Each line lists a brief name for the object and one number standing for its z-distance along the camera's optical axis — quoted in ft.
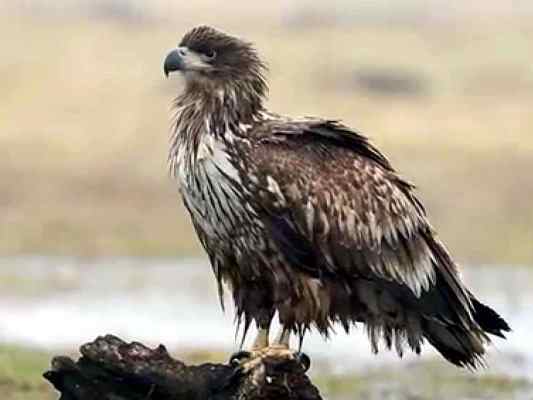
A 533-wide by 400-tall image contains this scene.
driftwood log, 61.41
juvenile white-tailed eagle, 63.93
